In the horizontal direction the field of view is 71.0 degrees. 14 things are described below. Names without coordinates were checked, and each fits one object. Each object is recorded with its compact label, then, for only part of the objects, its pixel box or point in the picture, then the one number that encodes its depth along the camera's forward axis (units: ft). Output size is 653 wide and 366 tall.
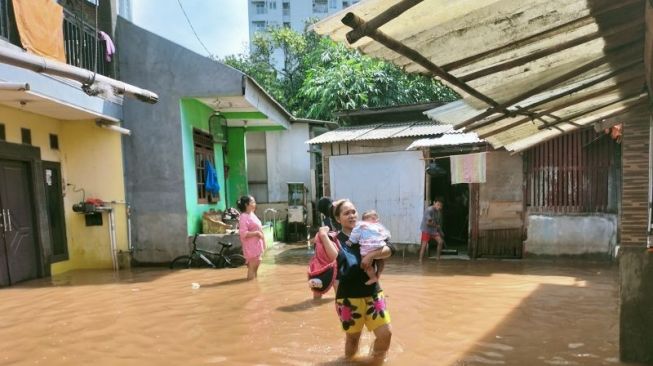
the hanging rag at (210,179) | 38.68
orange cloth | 24.04
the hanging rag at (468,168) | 33.76
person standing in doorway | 34.81
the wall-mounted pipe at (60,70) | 12.86
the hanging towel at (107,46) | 32.37
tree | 63.16
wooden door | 28.43
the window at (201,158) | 37.52
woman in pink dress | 26.37
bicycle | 33.47
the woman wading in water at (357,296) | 12.26
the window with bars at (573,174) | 31.45
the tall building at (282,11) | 167.73
